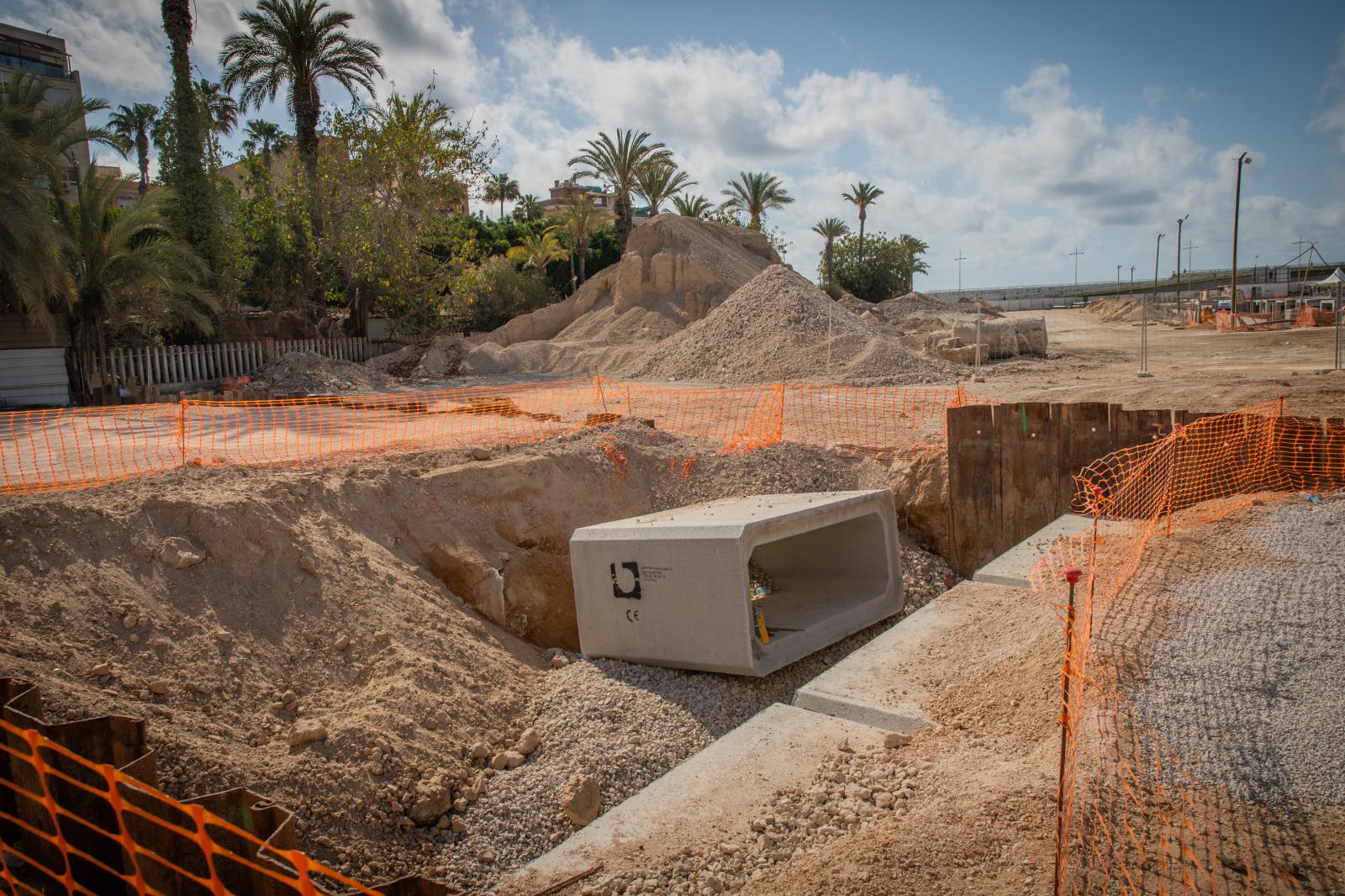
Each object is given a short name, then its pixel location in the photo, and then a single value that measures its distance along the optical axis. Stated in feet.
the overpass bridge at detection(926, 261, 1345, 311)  201.67
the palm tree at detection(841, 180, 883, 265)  181.78
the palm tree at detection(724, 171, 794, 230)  160.45
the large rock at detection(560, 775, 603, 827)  17.87
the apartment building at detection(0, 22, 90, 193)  136.05
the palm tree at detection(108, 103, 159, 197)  161.79
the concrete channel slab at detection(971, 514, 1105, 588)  24.13
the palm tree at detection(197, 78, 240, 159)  136.83
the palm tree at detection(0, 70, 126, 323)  49.32
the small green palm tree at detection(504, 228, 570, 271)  141.28
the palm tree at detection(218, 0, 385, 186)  84.38
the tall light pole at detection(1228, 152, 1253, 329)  137.18
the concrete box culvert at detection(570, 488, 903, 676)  22.35
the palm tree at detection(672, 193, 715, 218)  152.97
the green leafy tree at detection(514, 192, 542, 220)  172.45
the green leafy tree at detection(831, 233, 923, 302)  177.37
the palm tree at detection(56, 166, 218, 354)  58.23
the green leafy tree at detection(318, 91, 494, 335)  79.20
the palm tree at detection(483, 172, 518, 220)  218.59
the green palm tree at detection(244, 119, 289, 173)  192.13
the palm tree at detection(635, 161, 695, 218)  132.77
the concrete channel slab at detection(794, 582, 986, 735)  18.22
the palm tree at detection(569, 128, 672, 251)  128.26
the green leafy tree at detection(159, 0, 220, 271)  72.90
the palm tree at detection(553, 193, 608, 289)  140.36
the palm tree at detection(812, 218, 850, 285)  179.42
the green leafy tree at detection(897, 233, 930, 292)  181.88
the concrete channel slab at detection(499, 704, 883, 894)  14.53
